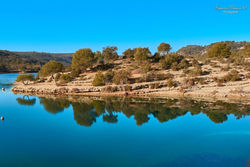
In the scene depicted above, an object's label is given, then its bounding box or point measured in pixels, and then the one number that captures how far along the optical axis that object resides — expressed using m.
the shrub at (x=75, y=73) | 57.94
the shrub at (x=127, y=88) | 43.47
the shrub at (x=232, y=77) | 43.14
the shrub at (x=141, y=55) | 62.72
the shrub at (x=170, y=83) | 43.22
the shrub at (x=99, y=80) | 47.38
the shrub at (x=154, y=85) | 43.65
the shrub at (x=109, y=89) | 43.81
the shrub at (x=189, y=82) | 43.19
